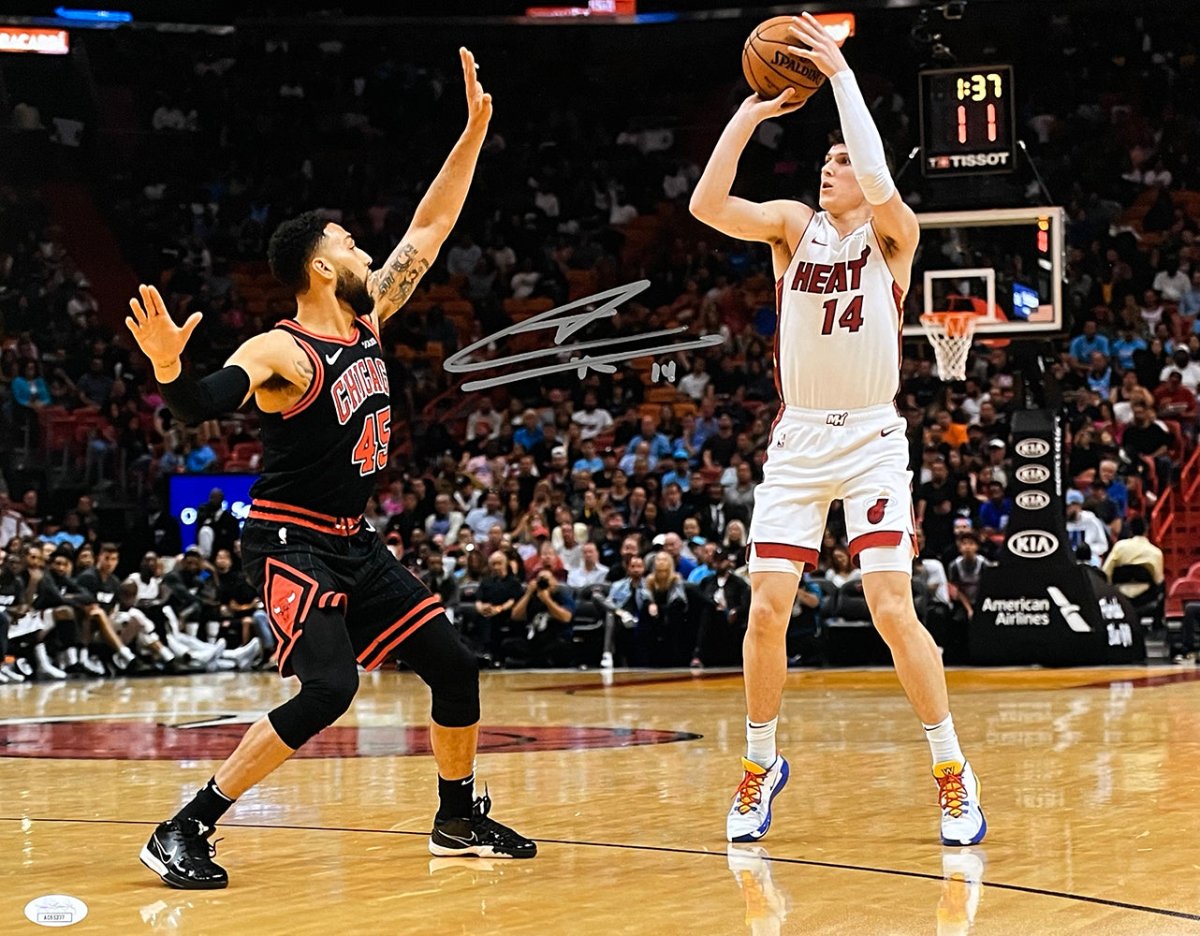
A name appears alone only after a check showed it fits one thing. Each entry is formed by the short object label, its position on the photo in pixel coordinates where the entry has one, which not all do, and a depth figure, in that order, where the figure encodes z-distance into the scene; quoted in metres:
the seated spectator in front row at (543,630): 16.70
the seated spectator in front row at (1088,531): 16.48
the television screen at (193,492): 20.62
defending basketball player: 5.01
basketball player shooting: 5.76
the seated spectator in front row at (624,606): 16.69
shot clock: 14.54
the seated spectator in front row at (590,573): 17.19
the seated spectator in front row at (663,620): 16.47
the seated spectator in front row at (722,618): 16.30
